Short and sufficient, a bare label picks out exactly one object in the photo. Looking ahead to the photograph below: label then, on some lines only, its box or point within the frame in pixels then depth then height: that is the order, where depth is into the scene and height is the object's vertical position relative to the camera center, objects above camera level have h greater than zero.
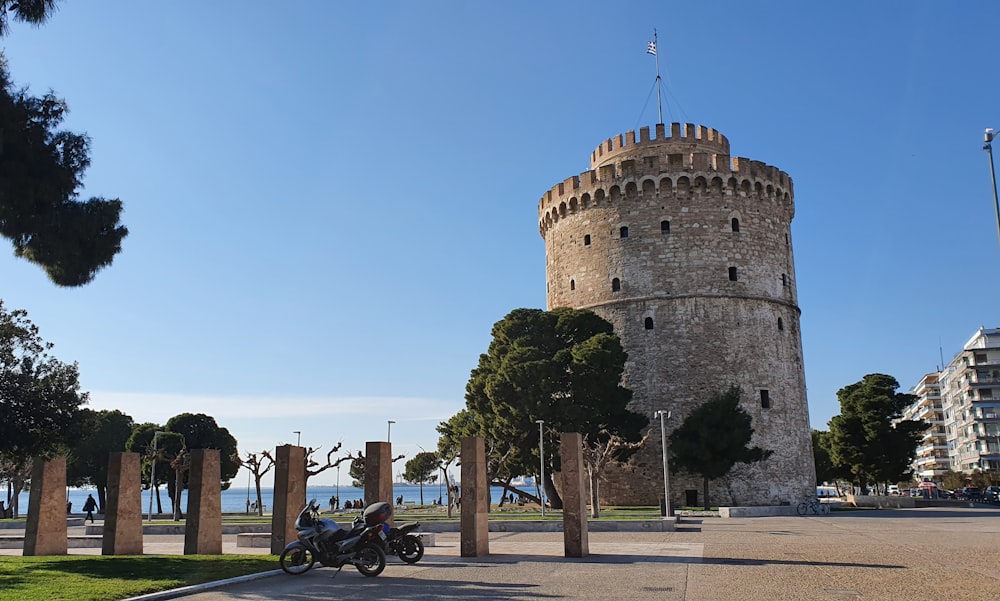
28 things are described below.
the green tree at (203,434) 57.91 +3.01
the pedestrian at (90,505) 37.28 -1.15
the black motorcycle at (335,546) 12.26 -1.06
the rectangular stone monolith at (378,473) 15.60 +0.00
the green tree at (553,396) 34.97 +3.05
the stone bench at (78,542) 19.98 -1.48
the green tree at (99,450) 58.03 +2.03
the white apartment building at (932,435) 102.06 +3.22
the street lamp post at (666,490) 26.77 -0.76
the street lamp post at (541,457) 31.86 +0.47
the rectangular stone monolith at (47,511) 16.17 -0.59
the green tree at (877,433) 45.41 +1.55
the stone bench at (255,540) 17.88 -1.37
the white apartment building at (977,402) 80.00 +5.73
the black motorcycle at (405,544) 13.80 -1.17
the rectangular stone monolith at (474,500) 14.89 -0.52
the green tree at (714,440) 34.47 +1.04
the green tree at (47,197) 13.73 +4.83
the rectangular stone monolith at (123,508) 15.63 -0.56
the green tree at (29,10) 13.66 +7.61
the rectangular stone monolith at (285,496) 15.09 -0.37
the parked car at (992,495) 45.89 -1.99
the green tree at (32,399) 23.50 +2.34
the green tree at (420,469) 83.93 +0.30
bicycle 33.06 -1.74
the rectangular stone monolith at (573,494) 14.38 -0.45
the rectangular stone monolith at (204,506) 15.80 -0.55
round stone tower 37.56 +7.93
